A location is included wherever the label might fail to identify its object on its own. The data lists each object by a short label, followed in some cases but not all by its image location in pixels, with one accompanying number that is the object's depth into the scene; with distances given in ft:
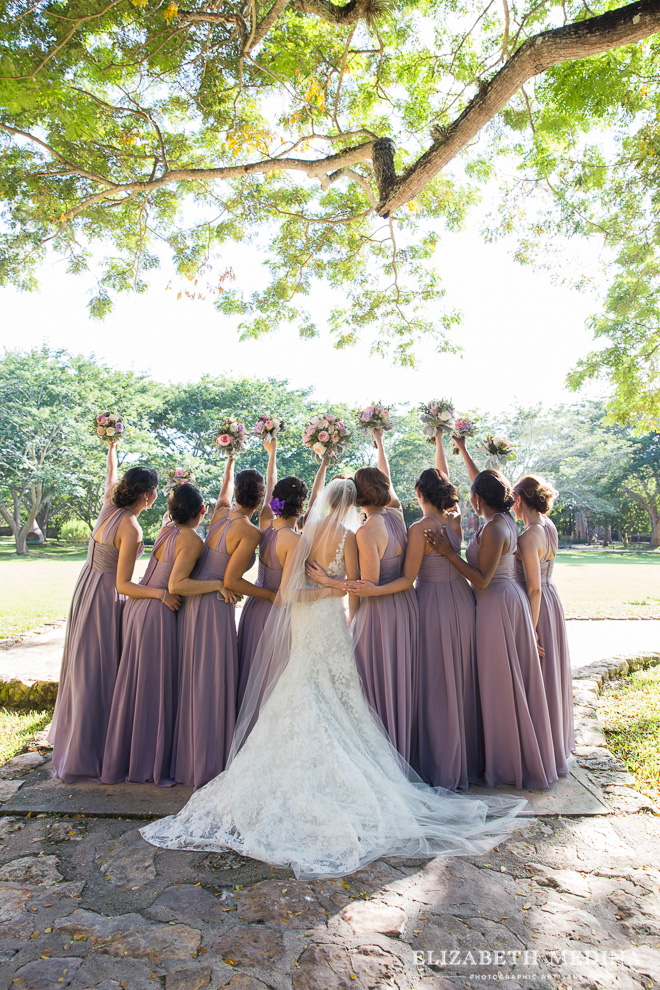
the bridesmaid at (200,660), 13.47
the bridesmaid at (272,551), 13.50
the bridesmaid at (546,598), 14.48
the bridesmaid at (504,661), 13.51
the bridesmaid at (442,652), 13.46
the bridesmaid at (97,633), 14.03
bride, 10.21
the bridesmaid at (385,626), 13.28
